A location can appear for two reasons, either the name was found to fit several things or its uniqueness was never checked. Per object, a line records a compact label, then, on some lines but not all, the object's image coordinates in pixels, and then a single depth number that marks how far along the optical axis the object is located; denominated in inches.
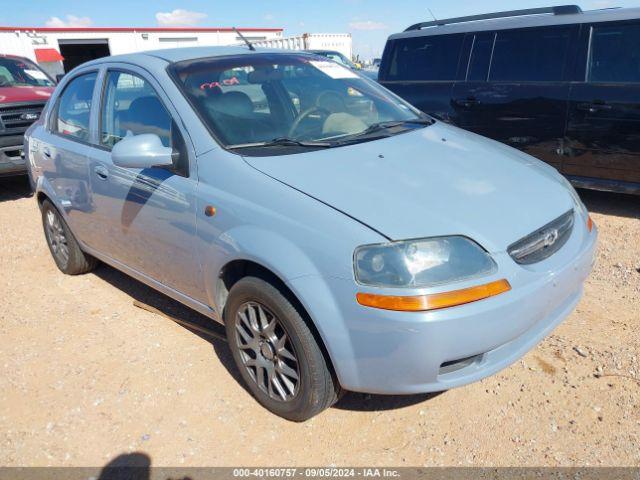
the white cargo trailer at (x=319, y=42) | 835.4
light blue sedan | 79.3
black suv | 192.1
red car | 275.3
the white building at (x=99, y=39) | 1046.4
